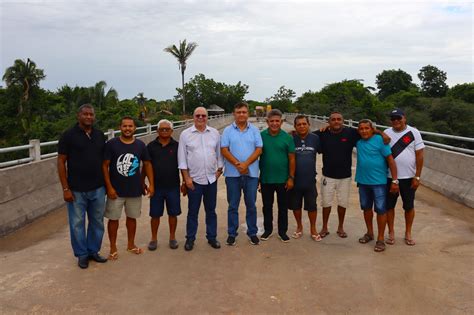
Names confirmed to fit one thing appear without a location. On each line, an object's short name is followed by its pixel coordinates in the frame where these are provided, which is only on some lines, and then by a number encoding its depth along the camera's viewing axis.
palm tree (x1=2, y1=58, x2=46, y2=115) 36.25
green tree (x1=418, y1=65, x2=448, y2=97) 68.06
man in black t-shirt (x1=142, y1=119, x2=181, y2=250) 4.65
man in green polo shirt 4.82
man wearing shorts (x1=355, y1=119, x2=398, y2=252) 4.66
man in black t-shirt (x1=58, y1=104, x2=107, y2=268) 4.11
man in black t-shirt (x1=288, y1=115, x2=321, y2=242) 4.91
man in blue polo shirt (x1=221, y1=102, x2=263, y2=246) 4.74
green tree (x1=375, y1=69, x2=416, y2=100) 81.62
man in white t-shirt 4.69
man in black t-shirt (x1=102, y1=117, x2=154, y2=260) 4.35
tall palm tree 43.53
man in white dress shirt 4.68
